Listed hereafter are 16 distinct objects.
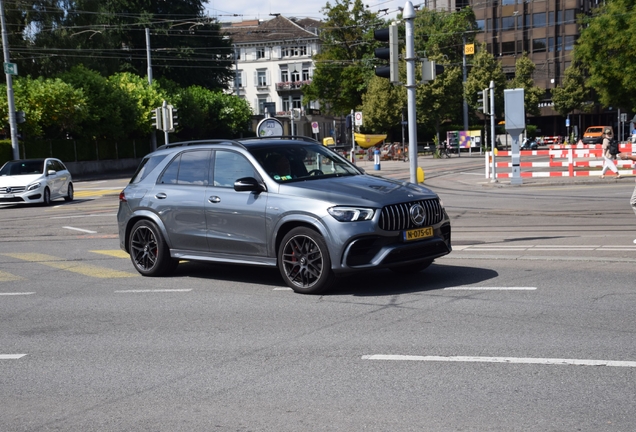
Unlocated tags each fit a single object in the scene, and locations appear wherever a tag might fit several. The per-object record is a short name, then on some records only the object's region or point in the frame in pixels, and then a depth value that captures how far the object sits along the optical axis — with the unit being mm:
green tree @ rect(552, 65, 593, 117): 89312
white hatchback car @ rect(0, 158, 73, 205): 26453
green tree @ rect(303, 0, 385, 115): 81750
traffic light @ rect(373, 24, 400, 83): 13062
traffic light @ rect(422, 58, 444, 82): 13438
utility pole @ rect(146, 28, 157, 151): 57669
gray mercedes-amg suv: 8719
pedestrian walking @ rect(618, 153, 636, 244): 12078
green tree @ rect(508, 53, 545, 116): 83688
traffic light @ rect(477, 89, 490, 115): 31188
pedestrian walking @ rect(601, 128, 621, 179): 26936
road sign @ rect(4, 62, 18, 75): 39812
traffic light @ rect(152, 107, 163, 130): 30938
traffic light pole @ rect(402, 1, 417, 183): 12719
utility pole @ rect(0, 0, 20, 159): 41656
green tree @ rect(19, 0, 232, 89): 55562
